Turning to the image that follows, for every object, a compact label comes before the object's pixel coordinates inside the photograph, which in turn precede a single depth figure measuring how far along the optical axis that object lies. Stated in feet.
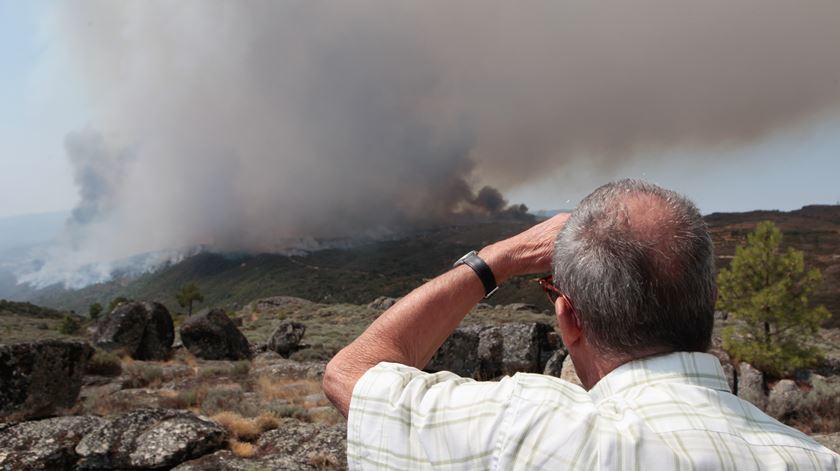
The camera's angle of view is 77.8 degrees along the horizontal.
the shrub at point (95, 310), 255.21
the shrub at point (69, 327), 143.23
